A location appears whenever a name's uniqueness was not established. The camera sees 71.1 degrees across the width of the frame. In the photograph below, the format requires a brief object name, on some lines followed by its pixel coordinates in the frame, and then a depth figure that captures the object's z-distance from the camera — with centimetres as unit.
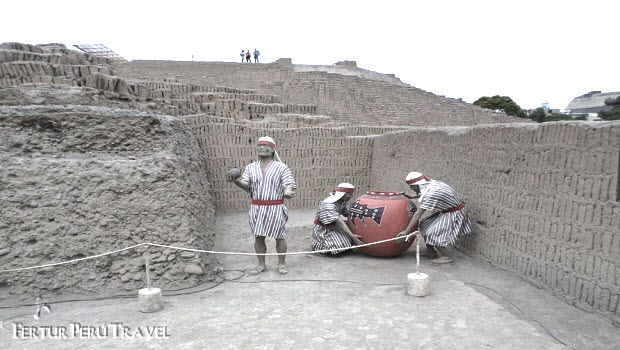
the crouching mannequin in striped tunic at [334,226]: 462
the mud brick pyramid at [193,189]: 324
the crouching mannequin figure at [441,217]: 424
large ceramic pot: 441
